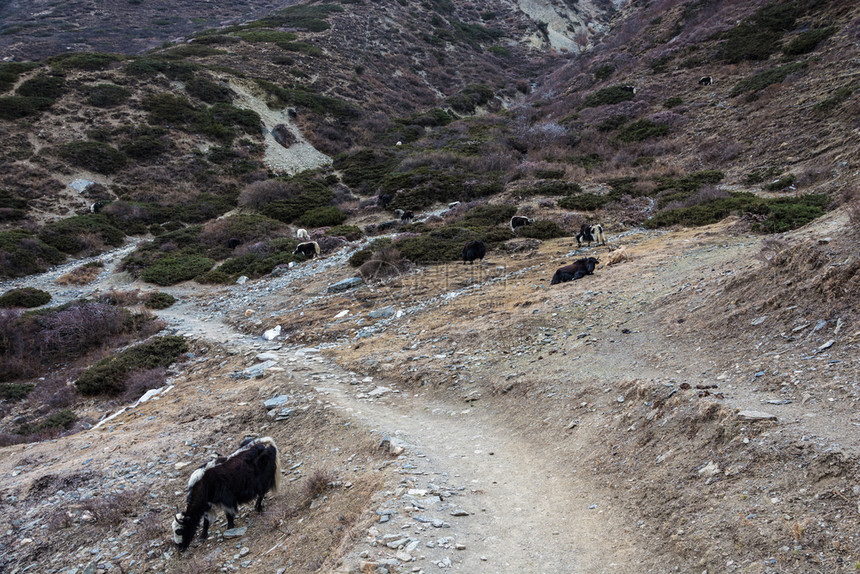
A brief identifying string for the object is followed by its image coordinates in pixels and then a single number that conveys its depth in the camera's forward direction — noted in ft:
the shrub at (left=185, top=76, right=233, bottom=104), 147.84
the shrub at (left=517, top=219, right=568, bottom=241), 61.26
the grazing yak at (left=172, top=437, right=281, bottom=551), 20.07
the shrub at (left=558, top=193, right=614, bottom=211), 69.10
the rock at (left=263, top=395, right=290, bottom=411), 29.81
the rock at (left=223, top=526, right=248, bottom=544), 19.97
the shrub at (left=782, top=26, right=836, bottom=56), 87.10
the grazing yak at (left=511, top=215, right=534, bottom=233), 65.27
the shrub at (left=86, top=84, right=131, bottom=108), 130.21
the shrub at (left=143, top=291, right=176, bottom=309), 65.46
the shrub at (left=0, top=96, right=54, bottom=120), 116.06
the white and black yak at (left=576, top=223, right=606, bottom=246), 53.78
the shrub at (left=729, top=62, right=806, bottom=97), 82.69
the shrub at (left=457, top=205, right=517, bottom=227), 71.56
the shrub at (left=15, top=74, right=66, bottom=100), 124.06
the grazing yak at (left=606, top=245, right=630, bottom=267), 44.50
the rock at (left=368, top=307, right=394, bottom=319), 44.45
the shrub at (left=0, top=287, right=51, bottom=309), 64.49
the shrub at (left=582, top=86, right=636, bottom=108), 119.14
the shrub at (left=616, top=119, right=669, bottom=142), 95.61
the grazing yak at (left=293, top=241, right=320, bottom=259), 76.07
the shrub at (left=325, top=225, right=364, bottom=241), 85.10
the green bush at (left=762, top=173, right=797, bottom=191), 54.49
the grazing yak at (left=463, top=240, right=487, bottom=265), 55.62
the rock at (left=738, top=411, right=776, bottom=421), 14.66
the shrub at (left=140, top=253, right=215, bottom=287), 76.07
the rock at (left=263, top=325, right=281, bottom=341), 45.61
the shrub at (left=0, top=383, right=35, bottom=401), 43.57
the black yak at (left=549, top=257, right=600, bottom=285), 42.19
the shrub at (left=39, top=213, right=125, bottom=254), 89.45
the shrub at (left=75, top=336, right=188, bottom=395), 41.75
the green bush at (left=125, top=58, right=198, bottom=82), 145.07
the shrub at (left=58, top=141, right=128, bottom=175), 113.60
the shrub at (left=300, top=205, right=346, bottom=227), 97.96
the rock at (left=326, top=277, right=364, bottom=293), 54.80
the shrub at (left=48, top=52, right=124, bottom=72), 138.00
